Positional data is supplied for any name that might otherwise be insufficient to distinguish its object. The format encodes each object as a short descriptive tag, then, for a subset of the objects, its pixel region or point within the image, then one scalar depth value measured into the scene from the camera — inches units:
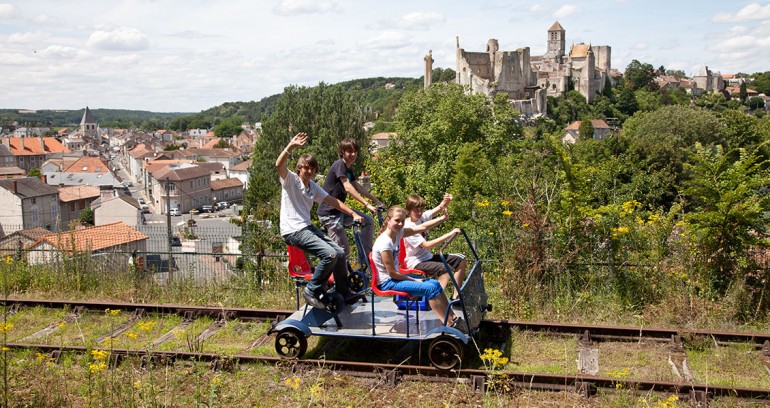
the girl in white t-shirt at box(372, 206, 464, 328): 247.0
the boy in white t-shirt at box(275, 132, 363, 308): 259.6
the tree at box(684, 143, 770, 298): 306.2
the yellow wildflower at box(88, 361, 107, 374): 203.9
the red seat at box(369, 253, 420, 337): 247.6
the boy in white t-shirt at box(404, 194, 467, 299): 270.2
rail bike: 242.7
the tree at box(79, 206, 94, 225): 2123.8
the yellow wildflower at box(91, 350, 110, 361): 215.5
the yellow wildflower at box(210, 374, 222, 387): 201.4
